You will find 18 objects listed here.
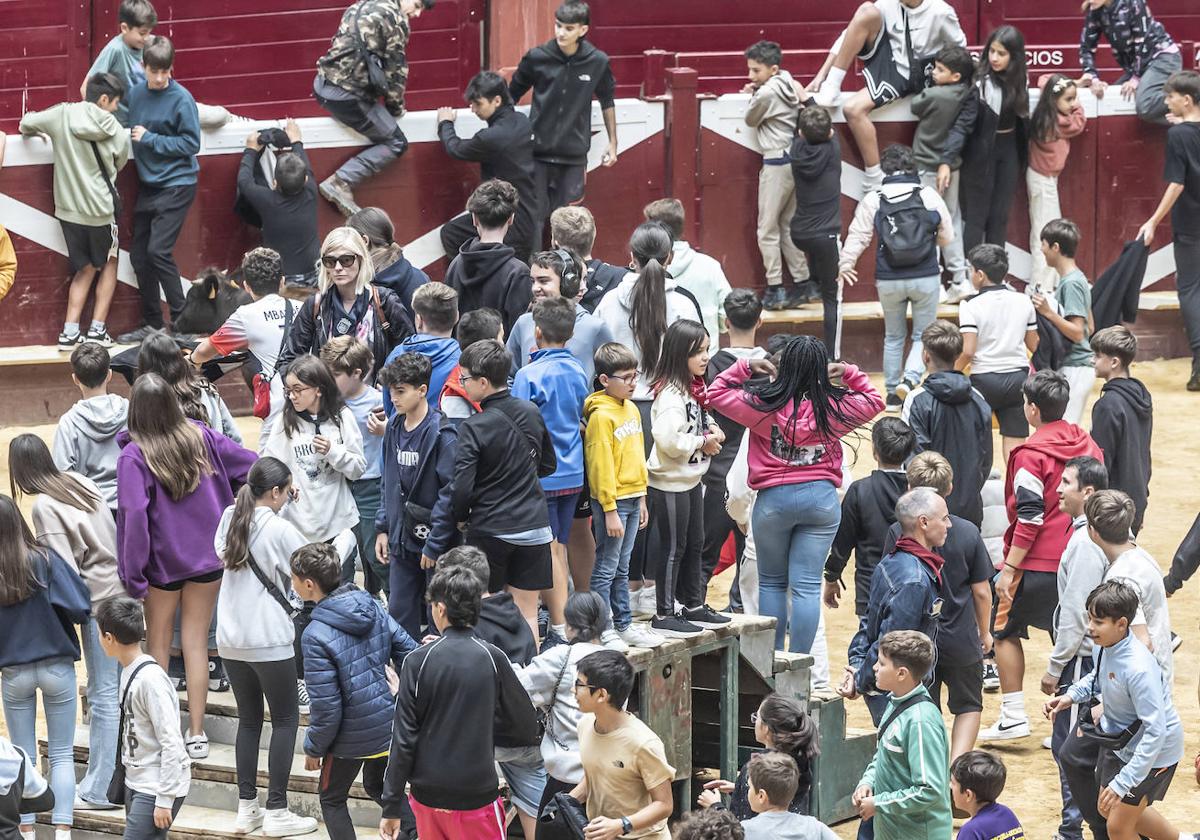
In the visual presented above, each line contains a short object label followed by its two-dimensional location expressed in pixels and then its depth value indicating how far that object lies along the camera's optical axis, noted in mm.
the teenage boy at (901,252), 28219
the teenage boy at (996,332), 23187
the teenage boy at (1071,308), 24172
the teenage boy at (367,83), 28012
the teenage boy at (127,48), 28187
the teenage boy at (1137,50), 32656
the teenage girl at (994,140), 30766
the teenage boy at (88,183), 27359
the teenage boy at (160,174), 27609
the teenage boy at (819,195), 29375
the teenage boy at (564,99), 28172
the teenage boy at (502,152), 27906
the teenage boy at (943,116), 30734
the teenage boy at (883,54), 30734
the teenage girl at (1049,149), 31500
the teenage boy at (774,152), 30437
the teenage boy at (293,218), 28094
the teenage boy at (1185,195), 30328
